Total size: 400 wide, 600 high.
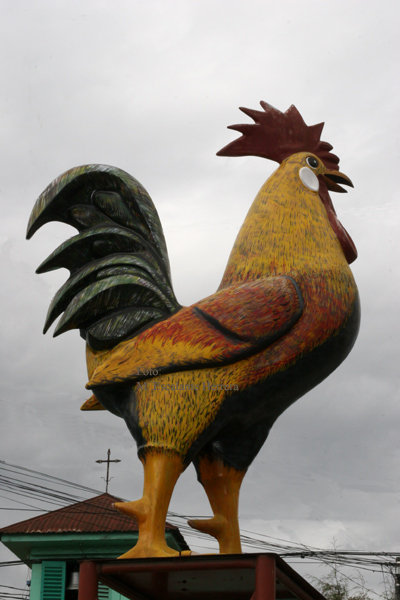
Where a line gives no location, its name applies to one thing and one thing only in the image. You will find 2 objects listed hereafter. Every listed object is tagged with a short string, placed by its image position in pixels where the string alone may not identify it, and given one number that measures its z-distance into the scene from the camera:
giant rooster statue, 4.34
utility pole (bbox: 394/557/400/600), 12.73
